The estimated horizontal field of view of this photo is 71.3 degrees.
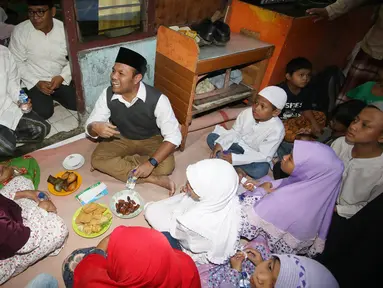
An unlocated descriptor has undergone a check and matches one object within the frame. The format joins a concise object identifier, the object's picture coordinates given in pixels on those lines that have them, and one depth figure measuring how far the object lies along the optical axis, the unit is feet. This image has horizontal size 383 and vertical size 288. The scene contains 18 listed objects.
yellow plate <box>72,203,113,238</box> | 7.09
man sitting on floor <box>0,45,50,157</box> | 9.20
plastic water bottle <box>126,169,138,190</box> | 8.71
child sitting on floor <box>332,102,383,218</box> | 7.04
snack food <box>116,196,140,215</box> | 7.80
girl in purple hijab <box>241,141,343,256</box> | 6.13
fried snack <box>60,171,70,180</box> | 8.44
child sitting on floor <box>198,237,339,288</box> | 5.05
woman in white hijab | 5.96
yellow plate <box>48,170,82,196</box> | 8.23
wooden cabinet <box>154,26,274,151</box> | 9.22
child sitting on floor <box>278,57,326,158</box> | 10.44
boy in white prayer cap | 8.93
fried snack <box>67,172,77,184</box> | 8.32
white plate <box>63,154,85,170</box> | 9.13
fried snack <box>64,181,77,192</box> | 8.31
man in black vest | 8.03
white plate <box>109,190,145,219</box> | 7.88
